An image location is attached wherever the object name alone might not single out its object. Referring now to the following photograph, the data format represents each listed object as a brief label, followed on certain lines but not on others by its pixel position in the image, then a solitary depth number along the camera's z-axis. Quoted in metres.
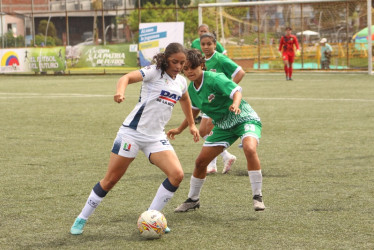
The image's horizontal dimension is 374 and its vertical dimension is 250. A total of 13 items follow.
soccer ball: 5.67
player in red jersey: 28.28
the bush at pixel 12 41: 39.66
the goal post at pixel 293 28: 33.75
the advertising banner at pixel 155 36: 33.66
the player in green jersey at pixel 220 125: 6.66
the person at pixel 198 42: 11.44
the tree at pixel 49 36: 44.72
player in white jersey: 5.82
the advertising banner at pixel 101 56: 34.66
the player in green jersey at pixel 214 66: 9.13
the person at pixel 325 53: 33.94
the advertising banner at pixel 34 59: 35.28
